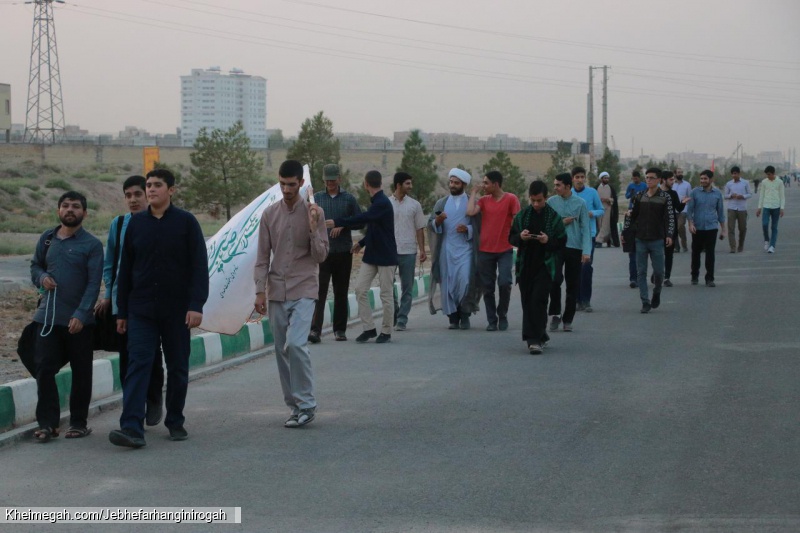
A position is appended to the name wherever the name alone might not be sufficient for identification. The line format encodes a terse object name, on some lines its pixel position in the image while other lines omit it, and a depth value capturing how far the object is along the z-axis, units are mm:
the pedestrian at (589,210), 15289
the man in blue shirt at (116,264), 7789
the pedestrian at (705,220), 18531
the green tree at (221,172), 36125
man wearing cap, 12398
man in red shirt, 13500
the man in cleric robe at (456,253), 13531
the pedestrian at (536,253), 11430
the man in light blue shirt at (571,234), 13469
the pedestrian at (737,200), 24891
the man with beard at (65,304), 7617
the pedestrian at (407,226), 13562
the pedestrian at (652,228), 15148
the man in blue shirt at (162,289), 7473
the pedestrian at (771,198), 24094
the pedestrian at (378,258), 12477
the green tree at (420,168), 36709
